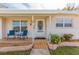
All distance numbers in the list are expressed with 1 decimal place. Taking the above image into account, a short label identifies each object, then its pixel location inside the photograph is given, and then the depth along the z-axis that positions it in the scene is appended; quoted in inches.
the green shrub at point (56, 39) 228.0
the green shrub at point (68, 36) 281.4
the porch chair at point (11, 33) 285.0
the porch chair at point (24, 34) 284.8
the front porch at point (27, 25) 306.3
